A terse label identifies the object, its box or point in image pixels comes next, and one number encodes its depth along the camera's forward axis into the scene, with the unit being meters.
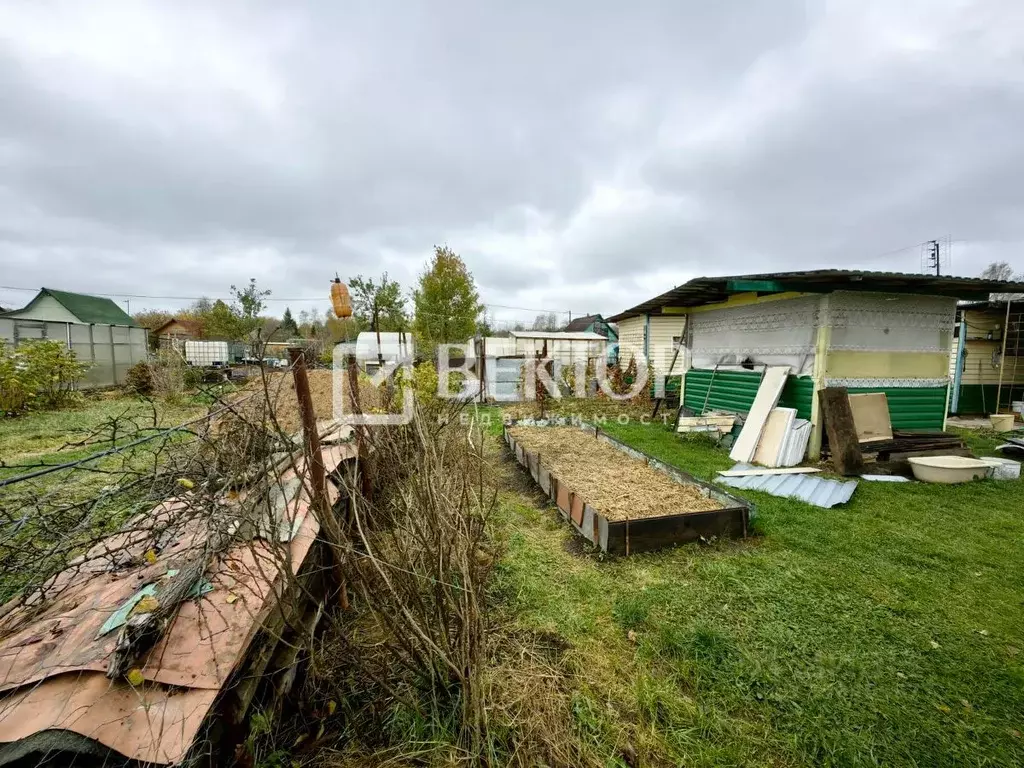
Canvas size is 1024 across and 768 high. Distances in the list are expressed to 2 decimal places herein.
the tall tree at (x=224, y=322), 18.25
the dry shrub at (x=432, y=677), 1.75
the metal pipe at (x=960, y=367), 9.43
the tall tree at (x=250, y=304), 18.25
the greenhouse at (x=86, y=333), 11.36
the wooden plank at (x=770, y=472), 5.18
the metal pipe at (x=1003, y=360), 8.80
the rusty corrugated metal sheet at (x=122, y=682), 1.25
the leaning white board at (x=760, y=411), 6.02
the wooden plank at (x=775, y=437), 5.68
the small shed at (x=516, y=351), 12.23
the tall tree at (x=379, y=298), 16.31
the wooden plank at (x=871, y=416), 5.79
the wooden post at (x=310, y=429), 1.94
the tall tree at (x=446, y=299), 16.50
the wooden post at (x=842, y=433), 5.23
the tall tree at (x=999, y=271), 31.55
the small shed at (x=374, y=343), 15.16
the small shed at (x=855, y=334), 5.70
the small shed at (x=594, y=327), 26.96
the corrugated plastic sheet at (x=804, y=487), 4.34
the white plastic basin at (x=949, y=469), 4.88
